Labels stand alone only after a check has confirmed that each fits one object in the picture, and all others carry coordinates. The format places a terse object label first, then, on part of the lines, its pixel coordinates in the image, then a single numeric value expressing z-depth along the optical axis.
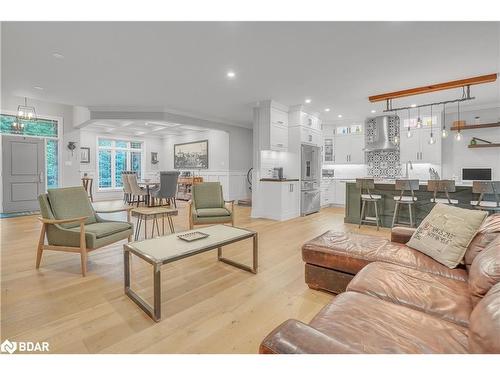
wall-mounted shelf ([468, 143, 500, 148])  5.64
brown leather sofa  0.96
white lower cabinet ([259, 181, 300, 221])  5.70
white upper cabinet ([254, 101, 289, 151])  5.73
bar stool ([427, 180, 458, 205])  4.07
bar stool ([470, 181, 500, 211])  3.76
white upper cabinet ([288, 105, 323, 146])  6.13
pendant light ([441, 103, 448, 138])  6.19
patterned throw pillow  1.92
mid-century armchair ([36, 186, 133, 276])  2.71
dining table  7.37
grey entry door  6.01
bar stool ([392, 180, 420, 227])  4.39
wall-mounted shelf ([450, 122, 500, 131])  5.62
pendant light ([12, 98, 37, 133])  5.69
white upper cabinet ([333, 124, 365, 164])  7.54
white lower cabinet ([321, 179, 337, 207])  7.73
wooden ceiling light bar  4.09
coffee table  1.90
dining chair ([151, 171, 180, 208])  6.88
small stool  3.65
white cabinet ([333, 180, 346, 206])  7.82
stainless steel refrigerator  6.27
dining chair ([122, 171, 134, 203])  7.60
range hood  6.87
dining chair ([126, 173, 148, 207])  7.40
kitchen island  4.31
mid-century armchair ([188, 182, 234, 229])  3.95
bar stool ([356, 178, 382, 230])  4.79
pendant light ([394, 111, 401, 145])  6.92
